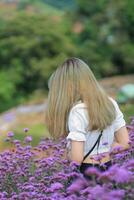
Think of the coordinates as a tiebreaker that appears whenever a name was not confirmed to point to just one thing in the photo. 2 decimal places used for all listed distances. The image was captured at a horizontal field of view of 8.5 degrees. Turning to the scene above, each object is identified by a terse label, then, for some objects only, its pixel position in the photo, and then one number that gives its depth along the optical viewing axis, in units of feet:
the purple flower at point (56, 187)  13.48
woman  15.53
